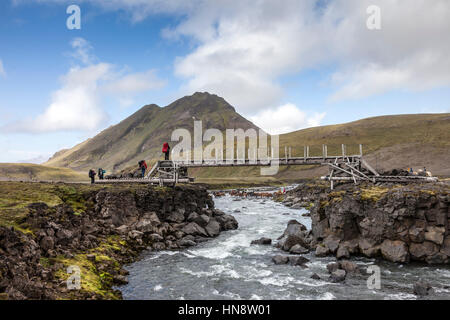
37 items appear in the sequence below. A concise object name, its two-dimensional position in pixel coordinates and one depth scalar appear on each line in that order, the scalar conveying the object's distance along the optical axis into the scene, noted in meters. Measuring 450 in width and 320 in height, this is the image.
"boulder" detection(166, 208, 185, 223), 47.81
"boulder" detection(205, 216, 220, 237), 46.06
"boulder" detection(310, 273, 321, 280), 26.22
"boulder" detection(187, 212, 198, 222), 48.81
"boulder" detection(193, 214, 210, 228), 47.91
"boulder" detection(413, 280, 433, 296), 22.52
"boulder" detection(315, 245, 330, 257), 33.28
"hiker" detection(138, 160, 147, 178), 63.12
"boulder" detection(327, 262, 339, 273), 27.59
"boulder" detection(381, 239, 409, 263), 29.67
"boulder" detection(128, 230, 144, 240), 37.68
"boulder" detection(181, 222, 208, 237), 43.97
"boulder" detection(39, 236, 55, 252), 23.74
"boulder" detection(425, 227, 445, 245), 29.56
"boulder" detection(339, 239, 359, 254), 33.03
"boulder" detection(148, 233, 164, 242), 38.91
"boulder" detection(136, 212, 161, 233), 40.62
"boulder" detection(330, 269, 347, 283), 25.59
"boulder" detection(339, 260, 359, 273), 27.19
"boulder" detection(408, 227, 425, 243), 30.11
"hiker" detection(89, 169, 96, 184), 57.19
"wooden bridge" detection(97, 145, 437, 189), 57.97
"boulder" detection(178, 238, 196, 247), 38.97
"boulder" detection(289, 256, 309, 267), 30.69
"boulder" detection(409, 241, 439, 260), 29.40
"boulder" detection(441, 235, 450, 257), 29.16
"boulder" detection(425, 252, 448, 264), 28.78
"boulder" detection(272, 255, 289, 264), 31.39
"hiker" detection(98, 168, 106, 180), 64.64
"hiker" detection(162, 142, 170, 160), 60.58
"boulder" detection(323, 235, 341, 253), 33.69
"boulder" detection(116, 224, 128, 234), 37.88
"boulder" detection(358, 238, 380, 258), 31.63
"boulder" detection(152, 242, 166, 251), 37.03
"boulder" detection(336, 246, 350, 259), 32.09
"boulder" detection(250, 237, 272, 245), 40.09
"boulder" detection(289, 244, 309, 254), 35.03
